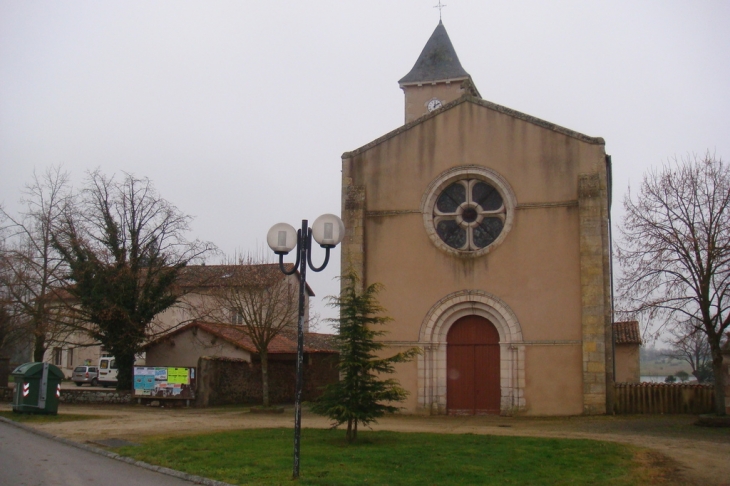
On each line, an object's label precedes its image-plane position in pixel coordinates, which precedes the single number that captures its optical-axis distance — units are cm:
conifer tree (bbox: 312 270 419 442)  1402
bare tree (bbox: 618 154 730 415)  1797
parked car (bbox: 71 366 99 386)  4462
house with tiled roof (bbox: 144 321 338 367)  3069
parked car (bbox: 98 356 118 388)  4422
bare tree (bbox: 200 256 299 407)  2605
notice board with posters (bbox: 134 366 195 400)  2698
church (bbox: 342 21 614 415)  2025
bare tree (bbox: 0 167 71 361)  2845
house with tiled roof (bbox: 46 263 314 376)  2753
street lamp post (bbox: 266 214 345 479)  1045
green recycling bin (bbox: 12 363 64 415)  2041
